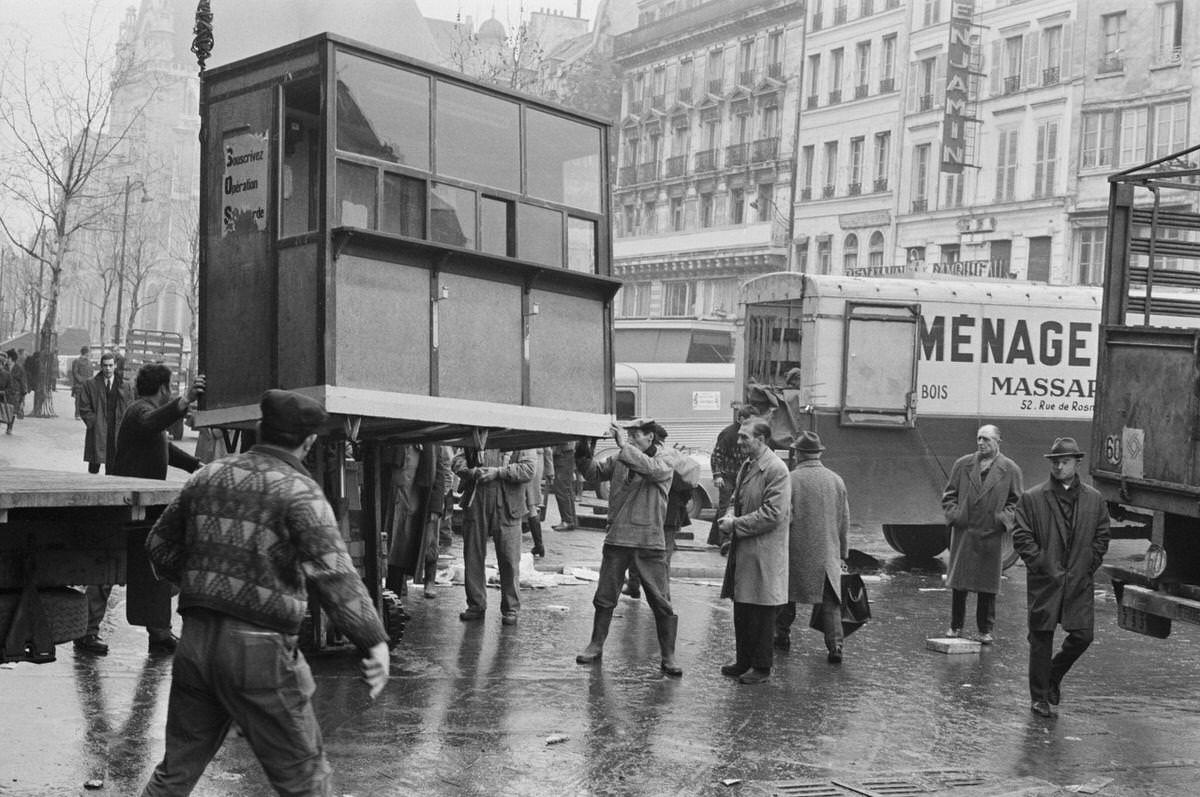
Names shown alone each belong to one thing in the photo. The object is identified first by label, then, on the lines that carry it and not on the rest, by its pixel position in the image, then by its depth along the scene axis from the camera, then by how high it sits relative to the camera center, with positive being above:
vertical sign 50.88 +7.63
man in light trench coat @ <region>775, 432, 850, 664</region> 11.70 -1.64
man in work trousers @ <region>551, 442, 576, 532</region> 20.97 -2.26
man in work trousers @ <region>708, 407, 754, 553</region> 19.95 -1.81
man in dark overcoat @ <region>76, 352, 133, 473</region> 18.20 -1.29
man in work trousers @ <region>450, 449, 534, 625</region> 13.12 -1.75
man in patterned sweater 5.46 -1.09
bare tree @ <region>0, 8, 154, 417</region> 40.50 +4.11
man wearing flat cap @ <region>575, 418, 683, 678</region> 11.01 -1.53
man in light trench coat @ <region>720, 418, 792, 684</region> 10.73 -1.63
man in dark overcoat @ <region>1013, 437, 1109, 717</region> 9.90 -1.38
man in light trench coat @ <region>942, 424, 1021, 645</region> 13.12 -1.62
